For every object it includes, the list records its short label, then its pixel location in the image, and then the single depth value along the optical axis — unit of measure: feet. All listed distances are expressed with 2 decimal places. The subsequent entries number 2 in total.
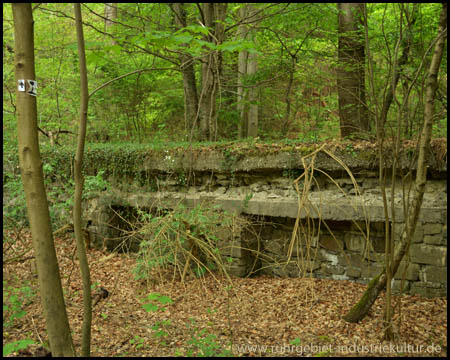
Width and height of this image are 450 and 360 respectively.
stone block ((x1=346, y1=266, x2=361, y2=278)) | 16.37
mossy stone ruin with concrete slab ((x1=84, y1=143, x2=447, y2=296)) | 14.66
